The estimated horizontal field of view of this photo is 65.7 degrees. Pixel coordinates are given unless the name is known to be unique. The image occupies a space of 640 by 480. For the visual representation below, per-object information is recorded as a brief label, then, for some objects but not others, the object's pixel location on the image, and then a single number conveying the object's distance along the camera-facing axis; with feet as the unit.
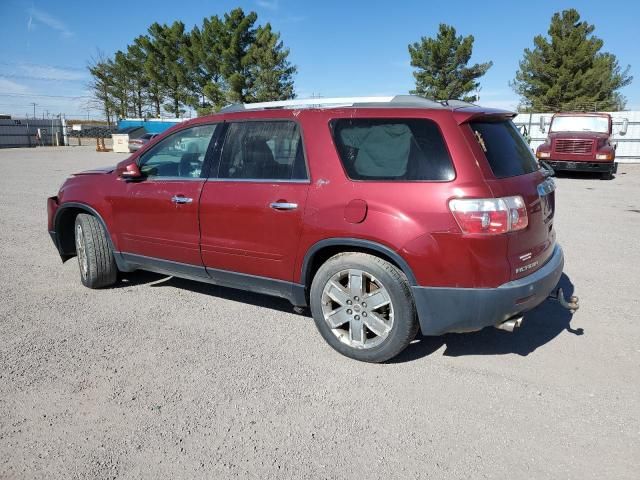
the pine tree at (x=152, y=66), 166.50
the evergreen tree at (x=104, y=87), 187.21
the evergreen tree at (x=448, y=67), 130.00
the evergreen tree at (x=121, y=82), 179.93
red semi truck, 50.78
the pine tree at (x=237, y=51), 142.92
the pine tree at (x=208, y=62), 147.64
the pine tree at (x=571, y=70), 115.85
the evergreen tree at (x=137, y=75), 175.22
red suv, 9.85
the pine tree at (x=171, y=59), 161.89
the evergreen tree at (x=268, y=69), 140.67
